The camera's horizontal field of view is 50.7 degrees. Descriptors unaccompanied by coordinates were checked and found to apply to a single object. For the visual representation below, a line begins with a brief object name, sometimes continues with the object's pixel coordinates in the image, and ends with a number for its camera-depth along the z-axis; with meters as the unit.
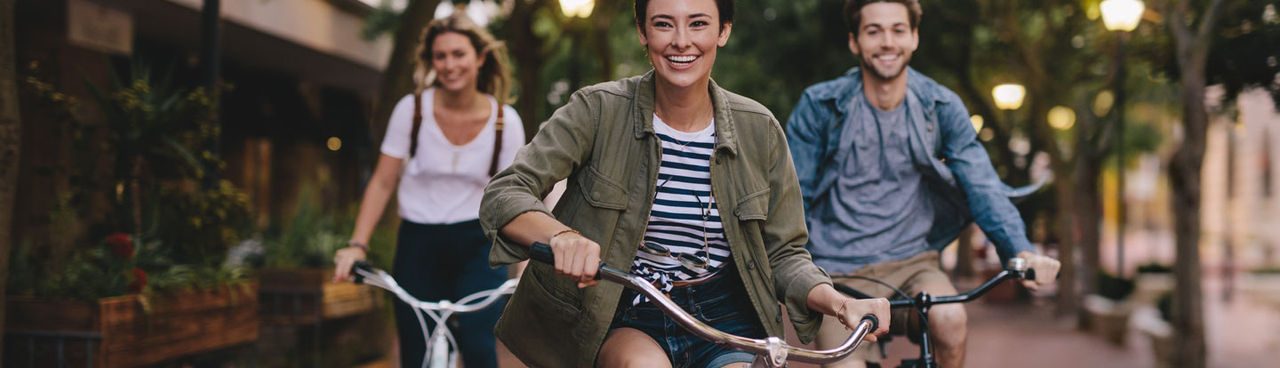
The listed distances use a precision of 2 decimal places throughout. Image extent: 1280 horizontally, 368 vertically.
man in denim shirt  4.52
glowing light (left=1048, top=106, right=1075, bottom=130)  30.14
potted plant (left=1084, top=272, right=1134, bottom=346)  17.25
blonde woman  5.23
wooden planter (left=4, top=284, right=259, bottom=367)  6.42
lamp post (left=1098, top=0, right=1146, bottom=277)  15.02
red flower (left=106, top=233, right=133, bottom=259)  6.59
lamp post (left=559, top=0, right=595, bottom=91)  13.62
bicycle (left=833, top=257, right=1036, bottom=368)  3.85
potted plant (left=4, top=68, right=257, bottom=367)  6.45
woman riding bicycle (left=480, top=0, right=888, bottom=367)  3.09
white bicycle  4.54
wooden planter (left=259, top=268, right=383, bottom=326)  9.70
